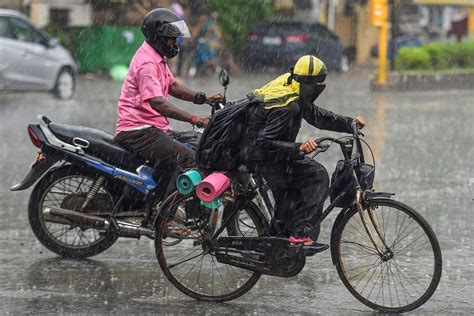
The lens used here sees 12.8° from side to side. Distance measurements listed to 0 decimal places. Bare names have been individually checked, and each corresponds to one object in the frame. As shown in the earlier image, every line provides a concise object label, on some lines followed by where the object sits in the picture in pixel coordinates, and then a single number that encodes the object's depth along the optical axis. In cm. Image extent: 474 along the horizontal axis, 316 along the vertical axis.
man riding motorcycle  1347
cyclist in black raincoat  1171
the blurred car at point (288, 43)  5631
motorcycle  1375
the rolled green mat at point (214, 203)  1206
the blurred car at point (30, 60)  3840
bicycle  1192
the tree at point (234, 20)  5868
